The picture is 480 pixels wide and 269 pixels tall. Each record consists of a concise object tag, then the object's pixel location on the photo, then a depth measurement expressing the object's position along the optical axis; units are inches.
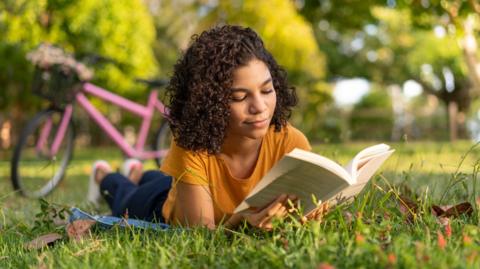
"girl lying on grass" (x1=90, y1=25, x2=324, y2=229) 89.5
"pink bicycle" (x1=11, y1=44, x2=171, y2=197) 203.7
